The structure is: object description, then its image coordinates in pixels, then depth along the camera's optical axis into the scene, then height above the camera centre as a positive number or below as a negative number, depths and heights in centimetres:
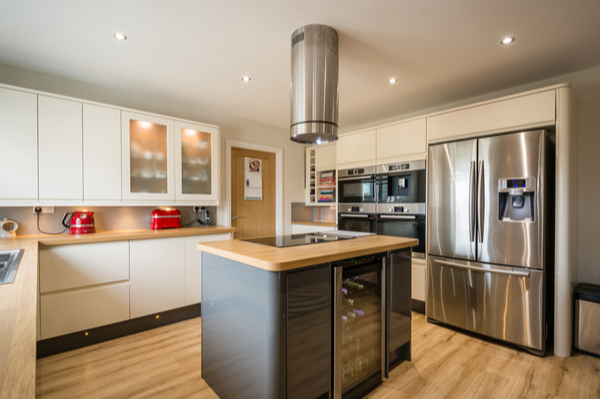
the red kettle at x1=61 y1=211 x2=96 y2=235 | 255 -22
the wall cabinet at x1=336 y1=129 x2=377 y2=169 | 343 +61
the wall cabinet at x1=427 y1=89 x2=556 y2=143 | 224 +70
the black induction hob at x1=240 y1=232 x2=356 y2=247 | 181 -29
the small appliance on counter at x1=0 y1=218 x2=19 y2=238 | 237 -24
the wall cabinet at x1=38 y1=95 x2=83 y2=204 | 230 +40
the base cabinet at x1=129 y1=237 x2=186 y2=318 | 258 -72
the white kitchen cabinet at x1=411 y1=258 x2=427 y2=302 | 295 -85
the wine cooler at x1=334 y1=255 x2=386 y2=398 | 155 -77
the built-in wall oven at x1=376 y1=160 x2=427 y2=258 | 296 -3
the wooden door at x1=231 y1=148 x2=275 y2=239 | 398 -7
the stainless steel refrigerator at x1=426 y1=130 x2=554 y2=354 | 221 -32
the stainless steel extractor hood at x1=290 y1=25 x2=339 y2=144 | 186 +78
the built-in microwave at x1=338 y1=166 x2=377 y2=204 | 340 +16
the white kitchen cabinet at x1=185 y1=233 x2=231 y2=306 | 289 -75
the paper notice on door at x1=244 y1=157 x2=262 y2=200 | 409 +29
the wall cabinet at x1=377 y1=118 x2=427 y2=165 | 298 +62
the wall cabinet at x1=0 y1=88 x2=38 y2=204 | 216 +41
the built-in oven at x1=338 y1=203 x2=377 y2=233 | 338 -24
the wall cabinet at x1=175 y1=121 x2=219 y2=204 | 304 +40
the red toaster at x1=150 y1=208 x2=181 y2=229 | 304 -22
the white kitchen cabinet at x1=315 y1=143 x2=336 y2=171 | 428 +63
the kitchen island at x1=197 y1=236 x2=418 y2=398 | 133 -64
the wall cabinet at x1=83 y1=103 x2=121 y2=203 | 250 +40
